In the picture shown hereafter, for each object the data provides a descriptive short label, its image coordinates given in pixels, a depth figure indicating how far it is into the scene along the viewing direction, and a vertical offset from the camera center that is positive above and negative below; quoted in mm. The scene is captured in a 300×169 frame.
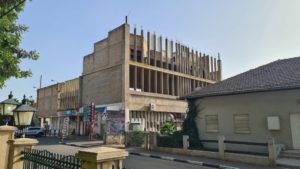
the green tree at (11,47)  9273 +3024
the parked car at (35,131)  35219 -1923
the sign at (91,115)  25528 +324
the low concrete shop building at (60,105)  37594 +2325
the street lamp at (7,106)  8180 +429
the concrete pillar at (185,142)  16170 -1651
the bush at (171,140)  17312 -1692
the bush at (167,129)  21547 -1054
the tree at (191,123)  18141 -445
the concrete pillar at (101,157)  4074 -679
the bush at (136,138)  20703 -1758
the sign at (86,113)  28602 +604
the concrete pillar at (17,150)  7066 -916
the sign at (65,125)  29347 -819
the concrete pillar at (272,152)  11759 -1740
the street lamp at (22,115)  7267 +108
